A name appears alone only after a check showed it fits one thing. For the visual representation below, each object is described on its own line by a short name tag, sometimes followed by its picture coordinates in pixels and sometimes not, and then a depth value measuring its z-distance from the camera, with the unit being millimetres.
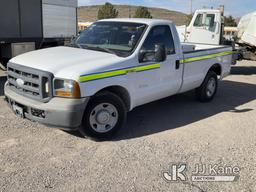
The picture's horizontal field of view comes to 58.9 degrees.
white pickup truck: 3160
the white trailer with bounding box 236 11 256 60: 8965
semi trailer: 6406
